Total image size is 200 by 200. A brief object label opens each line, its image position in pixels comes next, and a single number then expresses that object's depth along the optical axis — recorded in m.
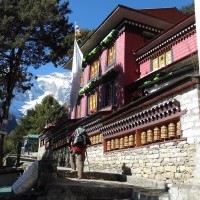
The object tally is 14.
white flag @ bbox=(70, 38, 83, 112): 13.59
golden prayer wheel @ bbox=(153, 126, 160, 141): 8.77
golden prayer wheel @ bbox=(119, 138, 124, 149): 10.95
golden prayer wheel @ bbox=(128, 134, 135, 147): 10.23
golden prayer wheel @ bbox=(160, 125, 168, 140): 8.42
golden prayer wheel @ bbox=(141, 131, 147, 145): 9.48
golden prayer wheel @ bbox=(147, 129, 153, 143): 9.11
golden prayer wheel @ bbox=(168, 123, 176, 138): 8.12
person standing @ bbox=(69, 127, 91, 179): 8.59
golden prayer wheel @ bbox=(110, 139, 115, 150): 11.72
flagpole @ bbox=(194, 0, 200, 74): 6.92
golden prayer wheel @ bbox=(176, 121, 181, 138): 7.90
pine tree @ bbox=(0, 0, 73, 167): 17.41
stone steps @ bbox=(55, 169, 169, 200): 6.50
